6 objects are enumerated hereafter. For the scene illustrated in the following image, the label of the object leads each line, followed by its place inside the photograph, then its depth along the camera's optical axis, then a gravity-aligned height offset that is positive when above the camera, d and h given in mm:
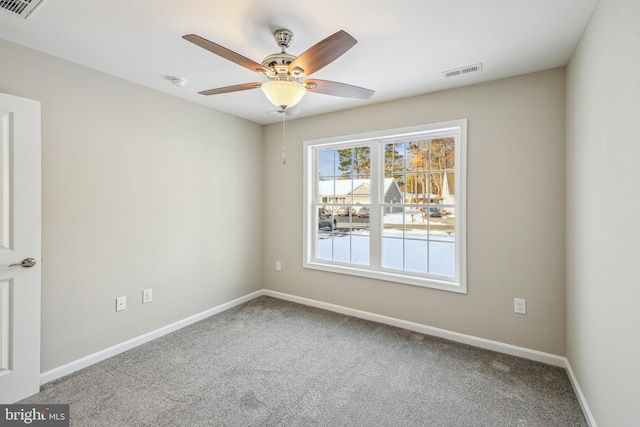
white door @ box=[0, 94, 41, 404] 2053 -239
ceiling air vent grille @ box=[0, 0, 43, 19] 1746 +1221
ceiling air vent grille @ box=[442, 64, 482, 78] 2539 +1223
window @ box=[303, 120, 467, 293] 3172 +90
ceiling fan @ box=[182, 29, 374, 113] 1569 +868
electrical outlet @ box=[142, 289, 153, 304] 3018 -836
